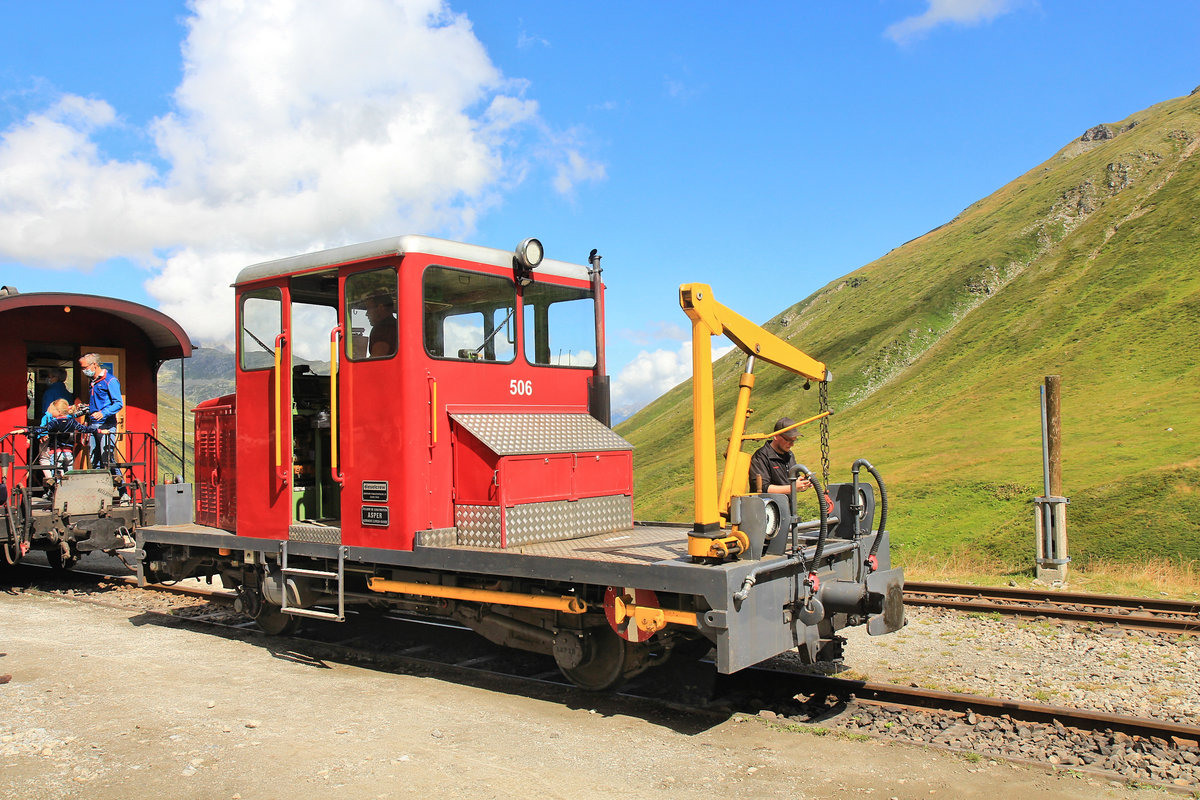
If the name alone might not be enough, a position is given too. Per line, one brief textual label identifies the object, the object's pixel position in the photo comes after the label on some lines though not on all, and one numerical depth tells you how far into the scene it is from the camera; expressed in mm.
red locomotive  5531
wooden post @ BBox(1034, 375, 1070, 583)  11422
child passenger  11477
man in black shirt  6730
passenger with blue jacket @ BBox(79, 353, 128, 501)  11047
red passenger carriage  10984
